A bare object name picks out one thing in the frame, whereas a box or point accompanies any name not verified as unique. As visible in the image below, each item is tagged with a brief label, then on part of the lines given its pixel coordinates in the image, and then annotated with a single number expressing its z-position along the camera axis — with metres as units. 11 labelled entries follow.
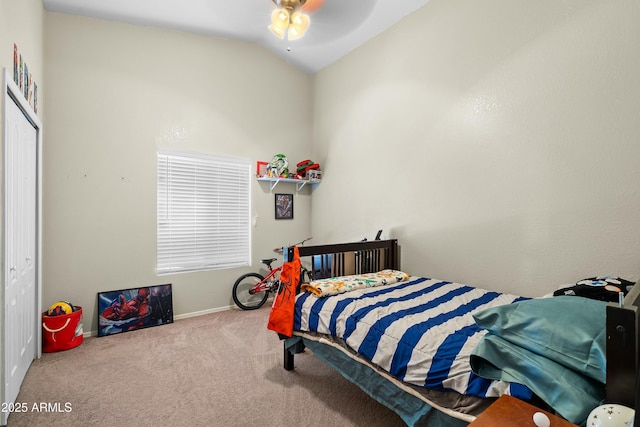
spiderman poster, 3.05
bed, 0.94
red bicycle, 3.79
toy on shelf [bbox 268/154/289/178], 3.89
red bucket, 2.63
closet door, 1.81
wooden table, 0.86
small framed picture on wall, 4.14
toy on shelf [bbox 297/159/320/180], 4.14
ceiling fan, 2.64
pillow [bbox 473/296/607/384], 0.96
